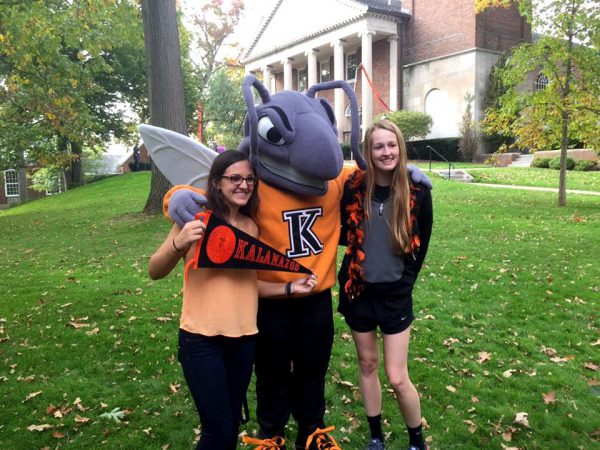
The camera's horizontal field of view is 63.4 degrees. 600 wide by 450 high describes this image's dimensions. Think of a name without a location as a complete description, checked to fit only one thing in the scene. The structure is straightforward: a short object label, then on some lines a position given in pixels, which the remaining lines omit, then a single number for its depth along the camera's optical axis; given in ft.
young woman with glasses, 7.82
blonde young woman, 9.30
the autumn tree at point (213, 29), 131.54
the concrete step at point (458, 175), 60.44
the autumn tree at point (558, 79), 35.73
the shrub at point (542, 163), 67.57
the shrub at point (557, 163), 64.34
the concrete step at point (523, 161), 72.64
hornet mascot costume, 8.67
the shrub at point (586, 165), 61.98
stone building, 88.84
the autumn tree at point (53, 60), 31.22
